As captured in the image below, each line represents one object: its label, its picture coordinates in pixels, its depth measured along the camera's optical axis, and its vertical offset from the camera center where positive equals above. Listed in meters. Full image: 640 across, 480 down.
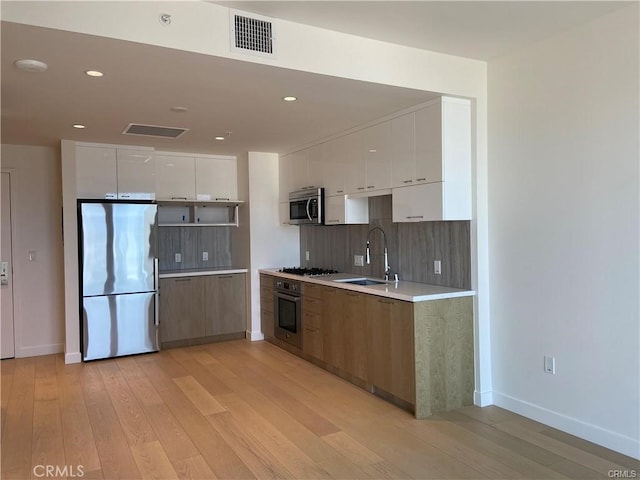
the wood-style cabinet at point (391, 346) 3.48 -0.87
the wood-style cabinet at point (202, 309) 5.58 -0.86
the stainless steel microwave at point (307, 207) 5.10 +0.33
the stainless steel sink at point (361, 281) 4.55 -0.45
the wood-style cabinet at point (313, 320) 4.65 -0.85
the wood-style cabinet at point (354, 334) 4.01 -0.86
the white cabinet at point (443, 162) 3.52 +0.54
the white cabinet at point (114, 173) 5.18 +0.76
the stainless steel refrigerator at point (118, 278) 5.11 -0.42
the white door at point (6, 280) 5.26 -0.42
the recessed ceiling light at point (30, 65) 2.67 +1.02
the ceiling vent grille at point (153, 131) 4.46 +1.07
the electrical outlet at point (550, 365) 3.23 -0.92
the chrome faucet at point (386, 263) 4.58 -0.28
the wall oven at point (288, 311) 5.05 -0.84
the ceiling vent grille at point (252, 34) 2.66 +1.16
